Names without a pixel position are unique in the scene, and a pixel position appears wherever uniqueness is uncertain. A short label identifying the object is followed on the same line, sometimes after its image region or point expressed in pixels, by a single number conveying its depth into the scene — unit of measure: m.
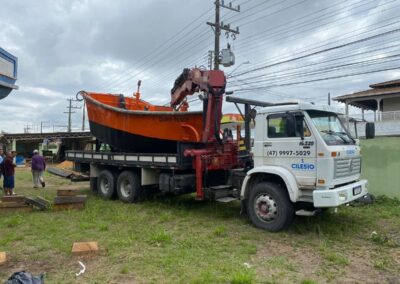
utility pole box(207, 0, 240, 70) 19.09
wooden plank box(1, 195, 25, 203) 8.68
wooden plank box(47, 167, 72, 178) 12.37
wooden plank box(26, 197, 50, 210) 8.82
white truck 6.34
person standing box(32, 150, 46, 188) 14.28
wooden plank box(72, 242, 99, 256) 5.37
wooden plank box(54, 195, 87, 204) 8.93
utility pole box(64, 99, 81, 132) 57.04
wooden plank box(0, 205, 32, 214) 8.48
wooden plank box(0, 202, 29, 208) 8.50
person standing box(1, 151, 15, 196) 11.27
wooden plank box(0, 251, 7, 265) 4.97
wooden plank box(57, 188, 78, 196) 9.29
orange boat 9.05
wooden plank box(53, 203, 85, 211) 8.91
